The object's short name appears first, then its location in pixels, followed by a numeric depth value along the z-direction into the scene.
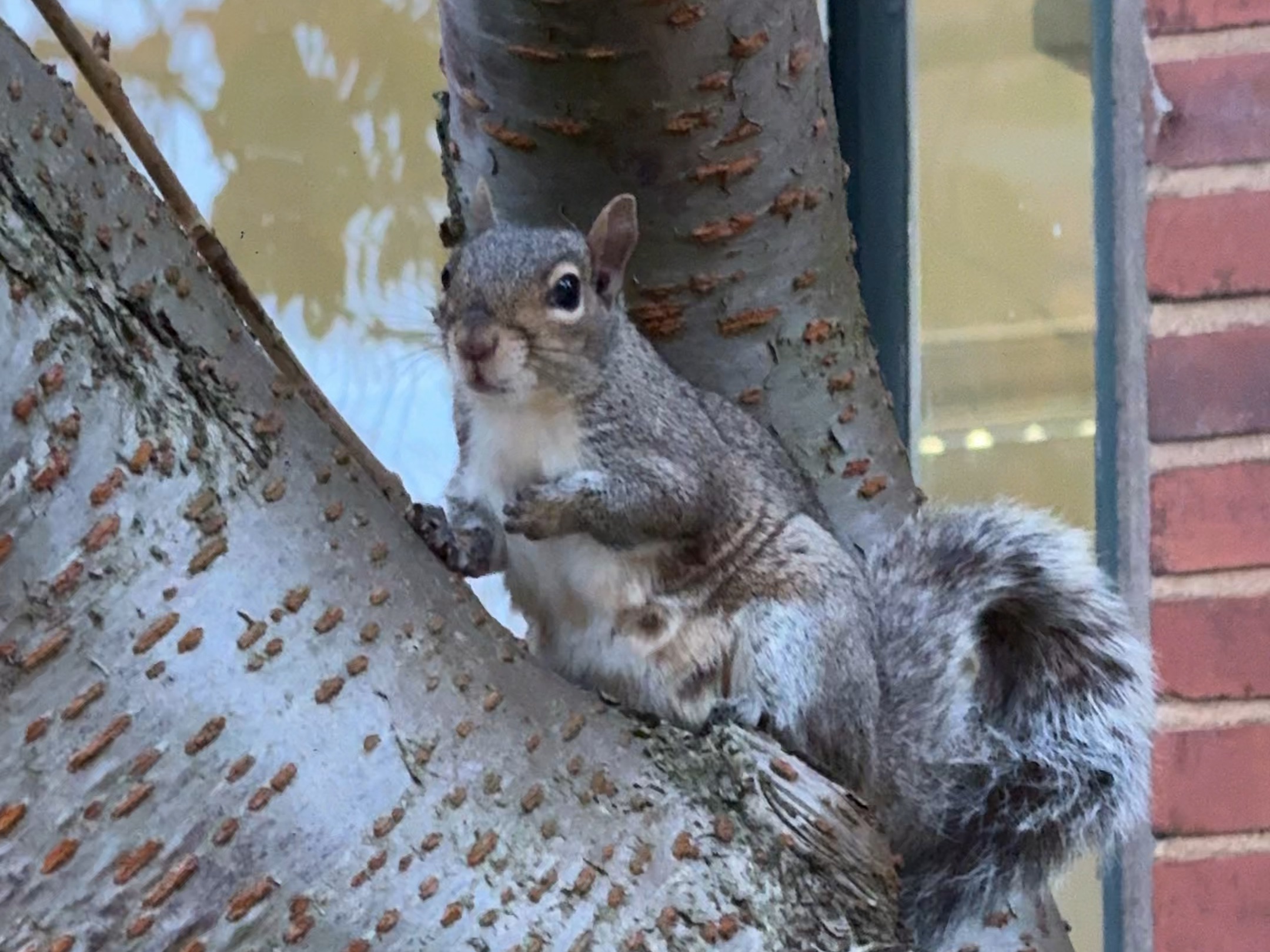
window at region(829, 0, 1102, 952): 2.73
